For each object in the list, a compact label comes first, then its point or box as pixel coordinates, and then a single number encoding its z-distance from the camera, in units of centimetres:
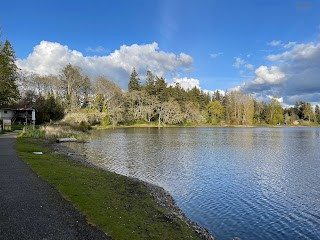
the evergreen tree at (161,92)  11575
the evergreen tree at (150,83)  11569
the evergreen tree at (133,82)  12319
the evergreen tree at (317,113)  16822
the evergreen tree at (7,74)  4853
